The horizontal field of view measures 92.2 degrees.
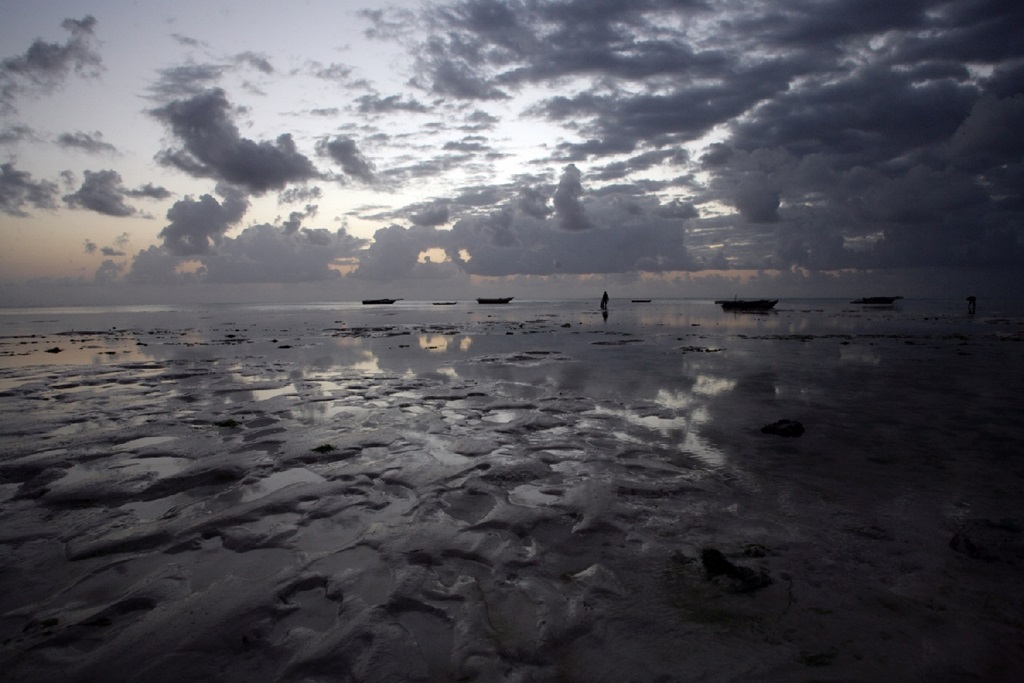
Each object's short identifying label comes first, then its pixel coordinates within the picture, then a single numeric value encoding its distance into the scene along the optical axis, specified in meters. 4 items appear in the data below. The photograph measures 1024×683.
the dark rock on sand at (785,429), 9.36
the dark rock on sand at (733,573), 4.43
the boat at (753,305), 78.00
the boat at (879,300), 105.84
